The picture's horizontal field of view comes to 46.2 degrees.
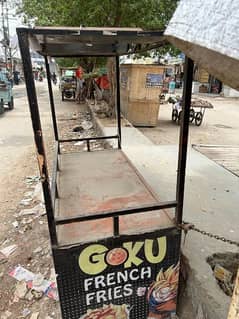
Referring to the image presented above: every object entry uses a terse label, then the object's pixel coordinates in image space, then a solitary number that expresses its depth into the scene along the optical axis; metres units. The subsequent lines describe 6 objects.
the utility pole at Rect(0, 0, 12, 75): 25.78
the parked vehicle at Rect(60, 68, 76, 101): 17.50
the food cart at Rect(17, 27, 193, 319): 1.68
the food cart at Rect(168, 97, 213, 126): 8.98
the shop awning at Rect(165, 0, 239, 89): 0.76
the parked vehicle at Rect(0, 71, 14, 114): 11.99
